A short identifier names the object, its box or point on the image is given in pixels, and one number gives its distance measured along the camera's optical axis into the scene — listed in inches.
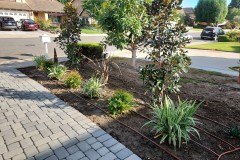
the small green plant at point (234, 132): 154.5
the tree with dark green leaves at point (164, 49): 169.5
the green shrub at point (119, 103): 185.3
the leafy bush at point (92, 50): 417.1
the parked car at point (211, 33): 1000.0
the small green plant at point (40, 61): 340.9
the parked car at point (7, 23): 1013.8
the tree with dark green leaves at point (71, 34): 314.8
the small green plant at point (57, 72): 288.8
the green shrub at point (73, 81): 256.7
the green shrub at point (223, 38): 904.7
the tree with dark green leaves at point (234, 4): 3407.2
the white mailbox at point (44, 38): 386.2
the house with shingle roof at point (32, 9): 1200.8
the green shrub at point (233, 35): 864.2
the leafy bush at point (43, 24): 1178.1
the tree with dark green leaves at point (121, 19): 243.1
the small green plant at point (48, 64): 323.6
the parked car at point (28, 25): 1063.6
